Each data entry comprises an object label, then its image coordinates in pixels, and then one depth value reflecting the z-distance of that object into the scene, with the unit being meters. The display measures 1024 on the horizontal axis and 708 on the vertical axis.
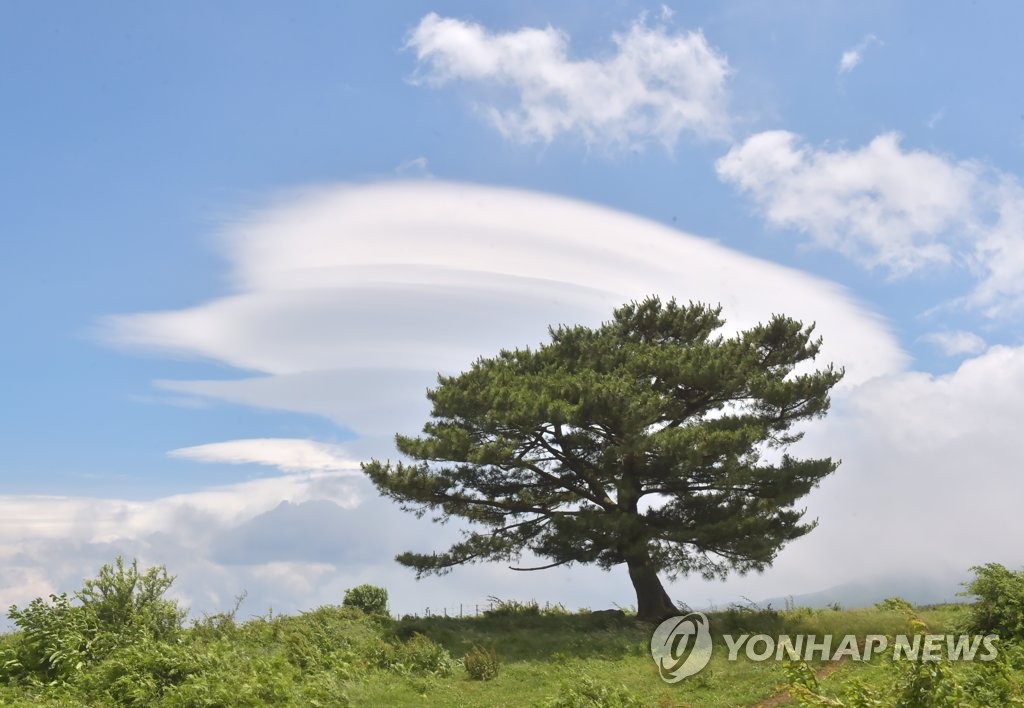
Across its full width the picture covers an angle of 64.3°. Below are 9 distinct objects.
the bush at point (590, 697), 16.62
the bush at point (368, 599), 28.11
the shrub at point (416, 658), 22.04
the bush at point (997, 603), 19.36
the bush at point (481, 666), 21.81
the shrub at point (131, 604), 22.44
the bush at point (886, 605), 26.34
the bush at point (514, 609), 30.54
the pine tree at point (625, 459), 26.38
